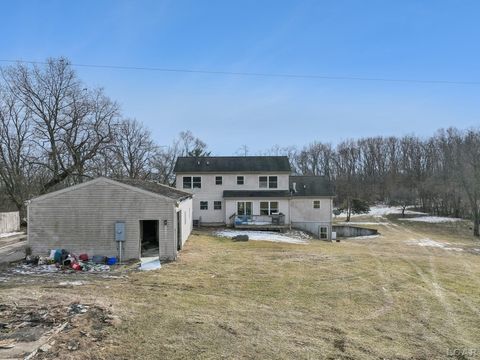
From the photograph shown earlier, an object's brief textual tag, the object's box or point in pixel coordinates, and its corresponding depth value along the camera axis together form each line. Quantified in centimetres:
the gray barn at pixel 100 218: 1678
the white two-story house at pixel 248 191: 3375
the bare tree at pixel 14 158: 3353
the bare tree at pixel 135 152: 4681
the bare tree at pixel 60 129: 3375
